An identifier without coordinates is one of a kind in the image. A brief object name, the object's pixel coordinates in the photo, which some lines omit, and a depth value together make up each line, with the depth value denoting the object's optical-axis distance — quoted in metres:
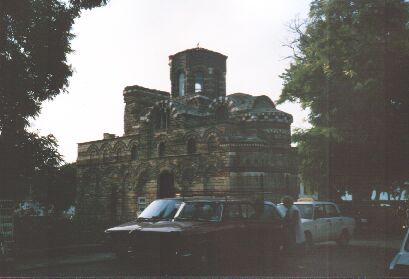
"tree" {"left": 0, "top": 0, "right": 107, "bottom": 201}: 14.41
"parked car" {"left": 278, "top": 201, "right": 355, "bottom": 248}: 14.55
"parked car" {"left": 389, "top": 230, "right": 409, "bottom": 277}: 6.08
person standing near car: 11.06
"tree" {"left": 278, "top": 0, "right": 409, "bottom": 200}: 17.34
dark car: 9.27
